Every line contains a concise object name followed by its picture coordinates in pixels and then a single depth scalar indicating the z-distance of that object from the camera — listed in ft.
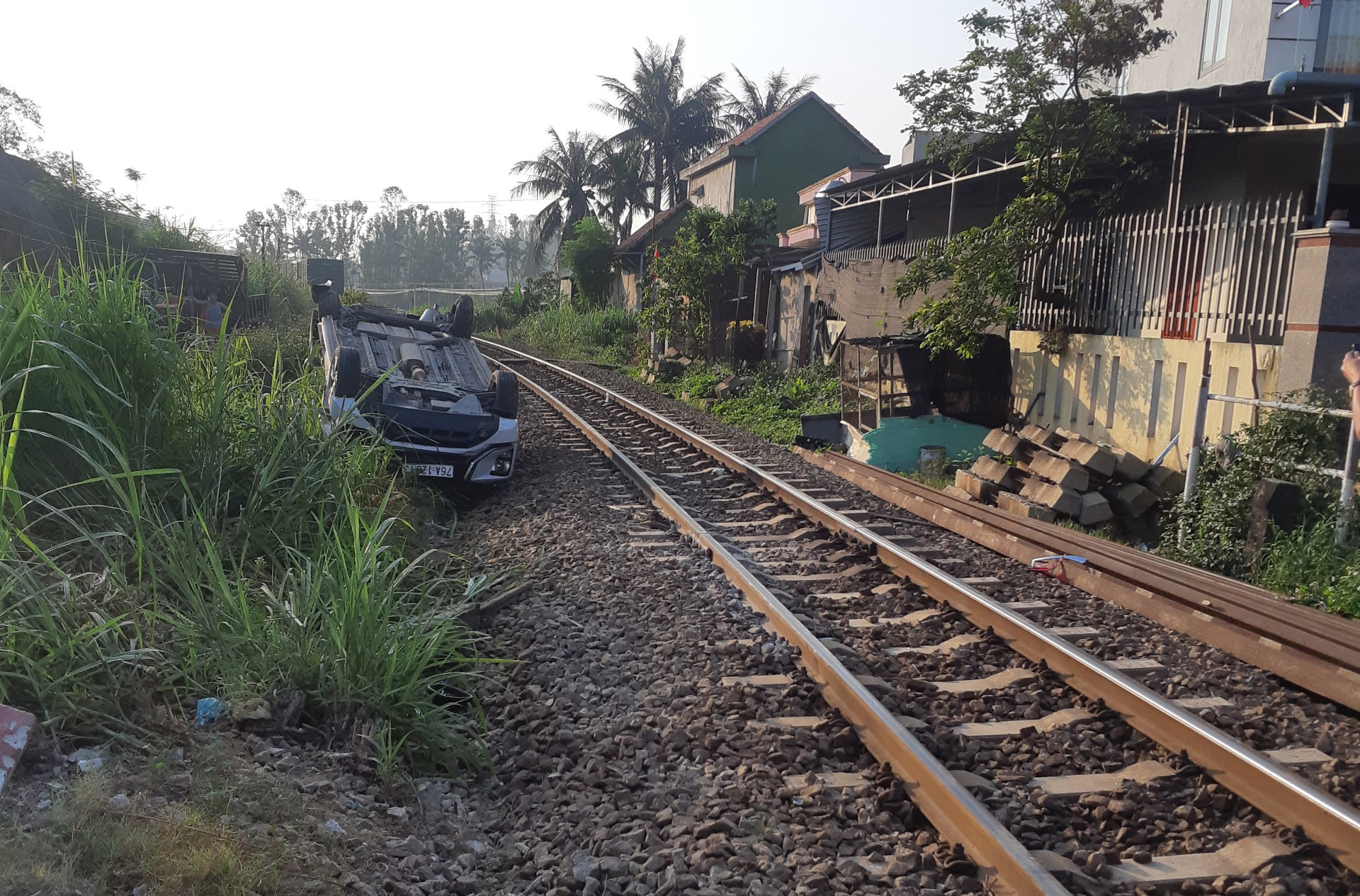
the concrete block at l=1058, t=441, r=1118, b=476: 29.94
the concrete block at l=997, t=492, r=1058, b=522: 29.60
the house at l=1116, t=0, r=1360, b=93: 49.37
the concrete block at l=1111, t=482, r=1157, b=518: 29.40
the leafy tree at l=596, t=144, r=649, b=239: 180.24
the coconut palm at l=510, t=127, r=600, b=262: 187.32
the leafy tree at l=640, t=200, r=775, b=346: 76.69
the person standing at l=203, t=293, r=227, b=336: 50.60
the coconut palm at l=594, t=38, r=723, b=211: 183.11
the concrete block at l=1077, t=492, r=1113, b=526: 29.40
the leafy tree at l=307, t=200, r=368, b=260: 383.24
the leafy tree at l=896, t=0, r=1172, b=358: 37.70
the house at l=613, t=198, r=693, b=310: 132.58
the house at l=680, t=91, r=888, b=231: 129.70
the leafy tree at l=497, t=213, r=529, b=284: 384.06
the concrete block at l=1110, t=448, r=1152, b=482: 29.96
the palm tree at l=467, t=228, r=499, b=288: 381.81
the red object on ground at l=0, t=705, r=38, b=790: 10.16
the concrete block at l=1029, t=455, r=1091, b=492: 29.96
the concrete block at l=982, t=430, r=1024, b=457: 34.58
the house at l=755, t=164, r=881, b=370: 67.15
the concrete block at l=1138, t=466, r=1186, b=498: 29.43
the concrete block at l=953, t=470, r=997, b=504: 32.91
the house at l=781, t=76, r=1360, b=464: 26.94
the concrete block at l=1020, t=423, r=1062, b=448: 34.47
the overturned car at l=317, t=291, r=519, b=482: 29.17
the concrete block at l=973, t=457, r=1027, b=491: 33.06
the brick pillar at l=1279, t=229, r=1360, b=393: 25.67
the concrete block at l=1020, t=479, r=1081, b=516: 29.66
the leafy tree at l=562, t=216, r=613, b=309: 140.05
